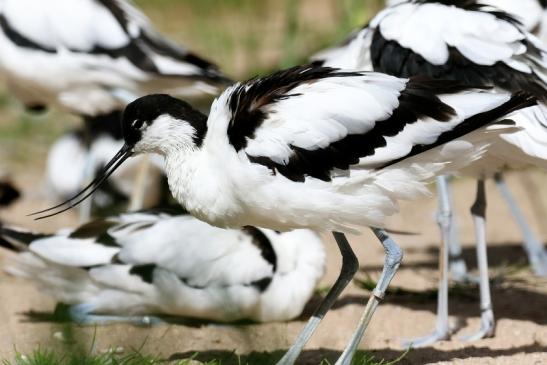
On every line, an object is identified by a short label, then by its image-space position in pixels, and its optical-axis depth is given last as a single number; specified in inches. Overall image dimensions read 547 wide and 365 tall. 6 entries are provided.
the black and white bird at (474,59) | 287.3
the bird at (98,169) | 463.2
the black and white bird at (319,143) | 249.3
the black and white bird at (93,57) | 402.9
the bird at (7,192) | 450.3
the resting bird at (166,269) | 316.8
